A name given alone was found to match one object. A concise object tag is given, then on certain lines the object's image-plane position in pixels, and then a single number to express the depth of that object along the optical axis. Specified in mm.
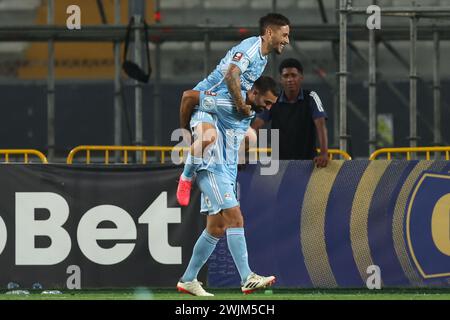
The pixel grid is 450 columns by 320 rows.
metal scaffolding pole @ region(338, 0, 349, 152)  15023
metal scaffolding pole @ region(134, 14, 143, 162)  17766
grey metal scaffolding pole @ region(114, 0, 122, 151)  19297
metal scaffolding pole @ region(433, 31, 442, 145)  18766
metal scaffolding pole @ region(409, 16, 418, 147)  16438
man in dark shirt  13984
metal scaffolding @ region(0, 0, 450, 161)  18984
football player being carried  12156
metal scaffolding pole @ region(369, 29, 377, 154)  16469
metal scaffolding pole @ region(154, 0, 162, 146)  19844
